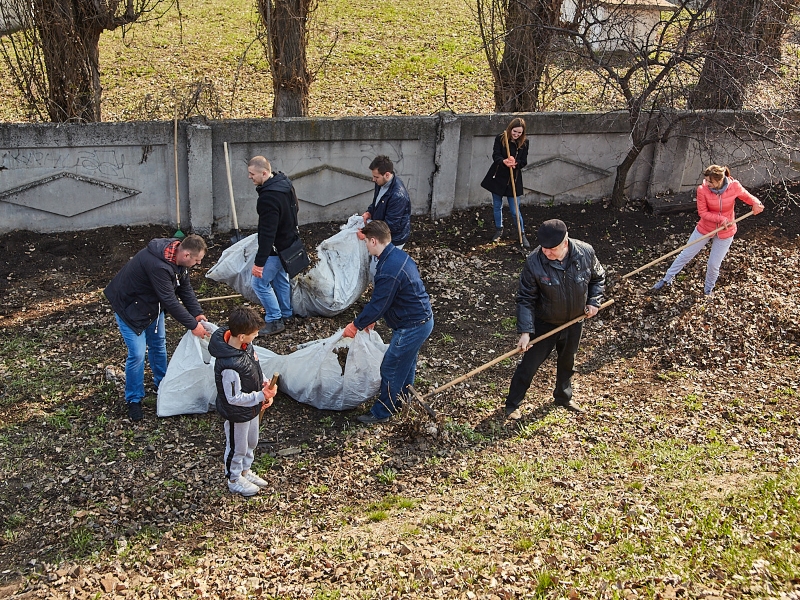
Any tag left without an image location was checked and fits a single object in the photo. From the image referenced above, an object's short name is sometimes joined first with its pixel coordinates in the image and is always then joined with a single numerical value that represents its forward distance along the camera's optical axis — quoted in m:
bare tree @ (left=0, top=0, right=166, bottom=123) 9.17
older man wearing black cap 5.63
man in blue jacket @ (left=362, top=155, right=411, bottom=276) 7.07
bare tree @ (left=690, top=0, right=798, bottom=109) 9.02
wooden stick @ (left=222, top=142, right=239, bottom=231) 8.62
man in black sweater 6.82
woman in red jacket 7.51
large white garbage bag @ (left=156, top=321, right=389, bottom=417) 5.90
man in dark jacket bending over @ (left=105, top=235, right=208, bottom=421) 5.58
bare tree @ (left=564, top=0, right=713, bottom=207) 9.00
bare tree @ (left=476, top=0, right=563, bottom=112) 10.27
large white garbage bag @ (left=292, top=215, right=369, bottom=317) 7.43
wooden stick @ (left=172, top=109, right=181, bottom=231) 8.87
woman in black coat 8.84
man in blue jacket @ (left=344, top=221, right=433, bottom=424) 5.51
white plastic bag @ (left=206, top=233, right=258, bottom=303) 7.38
